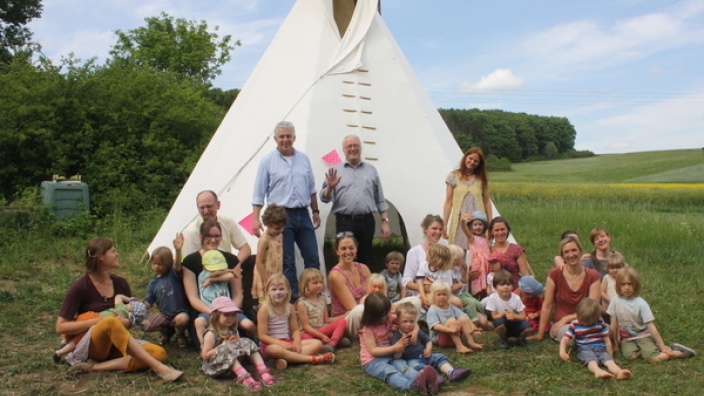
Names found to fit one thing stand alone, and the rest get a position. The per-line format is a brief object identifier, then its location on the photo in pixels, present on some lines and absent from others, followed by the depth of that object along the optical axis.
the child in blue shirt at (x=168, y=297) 4.71
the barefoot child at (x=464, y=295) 5.25
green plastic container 9.27
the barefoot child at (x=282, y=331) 4.41
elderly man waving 5.80
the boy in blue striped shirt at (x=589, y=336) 4.37
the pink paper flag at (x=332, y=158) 6.54
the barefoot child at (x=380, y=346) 4.07
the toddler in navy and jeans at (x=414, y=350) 4.16
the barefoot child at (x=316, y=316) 4.78
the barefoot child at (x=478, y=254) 5.62
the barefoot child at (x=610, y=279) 5.13
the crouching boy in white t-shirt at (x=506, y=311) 4.83
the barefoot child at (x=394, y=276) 5.50
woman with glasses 4.64
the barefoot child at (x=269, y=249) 5.05
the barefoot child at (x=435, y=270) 5.20
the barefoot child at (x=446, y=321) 4.79
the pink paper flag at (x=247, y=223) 6.21
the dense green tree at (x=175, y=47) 24.38
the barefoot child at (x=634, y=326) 4.54
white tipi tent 6.66
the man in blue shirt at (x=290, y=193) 5.55
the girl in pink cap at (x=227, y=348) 4.08
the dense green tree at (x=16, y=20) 21.44
